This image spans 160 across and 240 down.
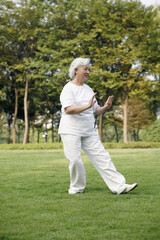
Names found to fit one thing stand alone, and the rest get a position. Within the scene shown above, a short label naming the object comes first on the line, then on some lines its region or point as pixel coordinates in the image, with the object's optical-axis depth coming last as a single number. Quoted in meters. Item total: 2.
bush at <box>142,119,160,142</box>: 43.22
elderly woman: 5.53
